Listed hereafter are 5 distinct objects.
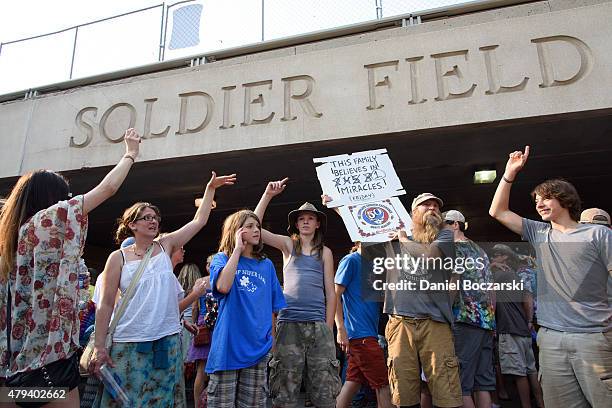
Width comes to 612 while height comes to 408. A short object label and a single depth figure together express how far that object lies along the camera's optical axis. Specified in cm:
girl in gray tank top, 342
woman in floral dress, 195
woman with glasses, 276
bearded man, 313
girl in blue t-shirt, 305
